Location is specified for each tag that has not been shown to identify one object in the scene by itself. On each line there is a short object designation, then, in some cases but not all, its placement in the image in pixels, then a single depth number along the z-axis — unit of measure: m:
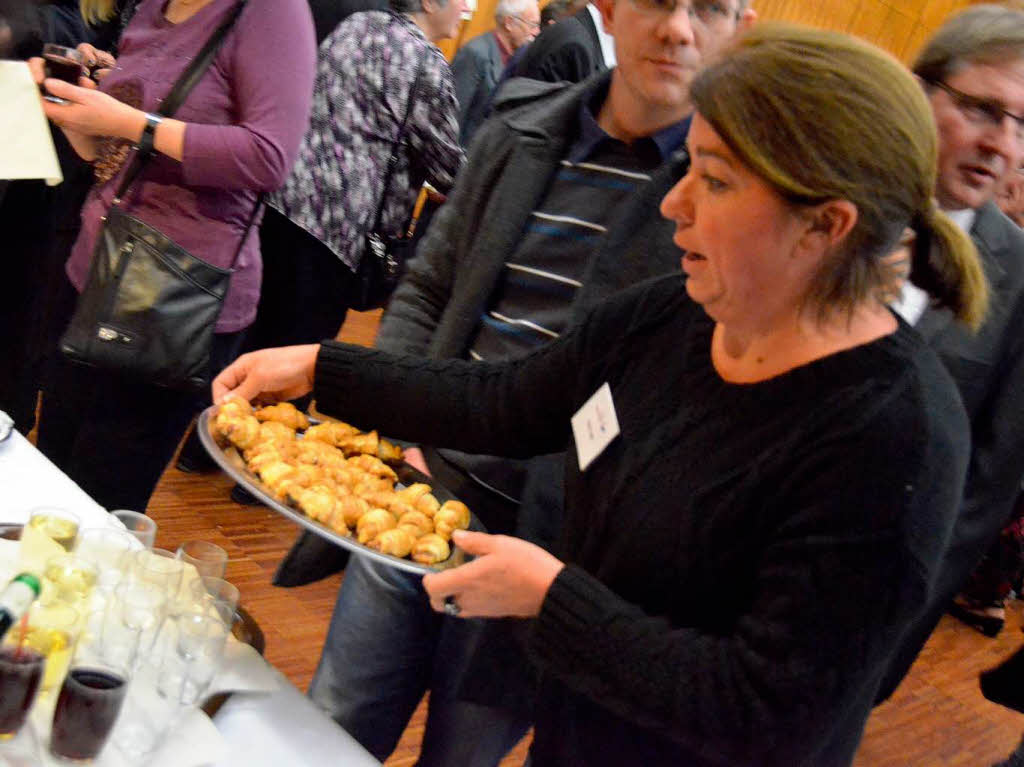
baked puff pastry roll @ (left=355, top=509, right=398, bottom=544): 1.38
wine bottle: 0.99
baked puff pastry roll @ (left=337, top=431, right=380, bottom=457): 1.61
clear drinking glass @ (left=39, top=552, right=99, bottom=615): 1.12
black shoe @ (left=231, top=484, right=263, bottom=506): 3.53
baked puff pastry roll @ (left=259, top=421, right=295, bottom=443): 1.52
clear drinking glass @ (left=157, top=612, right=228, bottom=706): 1.11
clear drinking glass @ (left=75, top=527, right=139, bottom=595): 1.25
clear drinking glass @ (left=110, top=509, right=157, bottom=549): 1.42
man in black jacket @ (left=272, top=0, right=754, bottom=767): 1.56
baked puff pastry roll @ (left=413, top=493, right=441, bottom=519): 1.48
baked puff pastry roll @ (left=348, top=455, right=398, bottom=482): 1.58
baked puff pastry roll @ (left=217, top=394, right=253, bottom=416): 1.51
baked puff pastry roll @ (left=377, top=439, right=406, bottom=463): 1.65
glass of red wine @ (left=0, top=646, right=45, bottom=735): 0.98
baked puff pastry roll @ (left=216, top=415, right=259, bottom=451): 1.49
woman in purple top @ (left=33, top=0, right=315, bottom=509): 2.00
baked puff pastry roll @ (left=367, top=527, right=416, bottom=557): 1.34
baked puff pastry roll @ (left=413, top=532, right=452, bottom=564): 1.35
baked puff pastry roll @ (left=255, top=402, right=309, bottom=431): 1.58
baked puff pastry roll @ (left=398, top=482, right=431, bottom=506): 1.49
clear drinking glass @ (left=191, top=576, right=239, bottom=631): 1.17
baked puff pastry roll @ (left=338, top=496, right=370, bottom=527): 1.42
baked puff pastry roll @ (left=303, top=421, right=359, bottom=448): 1.62
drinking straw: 1.00
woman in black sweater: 0.99
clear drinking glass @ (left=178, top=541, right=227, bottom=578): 1.30
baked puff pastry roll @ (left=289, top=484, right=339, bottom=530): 1.38
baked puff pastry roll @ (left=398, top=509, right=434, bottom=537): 1.41
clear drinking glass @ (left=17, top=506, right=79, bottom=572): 1.18
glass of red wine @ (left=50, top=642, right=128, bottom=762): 1.00
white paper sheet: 1.68
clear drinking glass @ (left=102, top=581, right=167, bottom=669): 1.08
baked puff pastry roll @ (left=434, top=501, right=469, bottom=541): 1.42
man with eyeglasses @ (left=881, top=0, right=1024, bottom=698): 1.62
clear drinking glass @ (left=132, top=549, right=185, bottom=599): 1.17
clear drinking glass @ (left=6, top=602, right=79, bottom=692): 1.05
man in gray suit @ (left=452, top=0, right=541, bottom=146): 4.79
